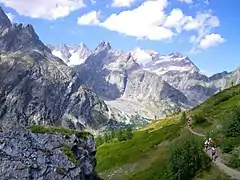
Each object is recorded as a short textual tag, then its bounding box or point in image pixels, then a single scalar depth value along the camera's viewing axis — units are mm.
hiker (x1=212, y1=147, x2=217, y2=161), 36709
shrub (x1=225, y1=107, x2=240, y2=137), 43302
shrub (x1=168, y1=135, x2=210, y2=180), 37387
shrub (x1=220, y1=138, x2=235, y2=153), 39597
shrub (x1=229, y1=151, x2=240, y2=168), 34961
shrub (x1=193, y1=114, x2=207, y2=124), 72115
